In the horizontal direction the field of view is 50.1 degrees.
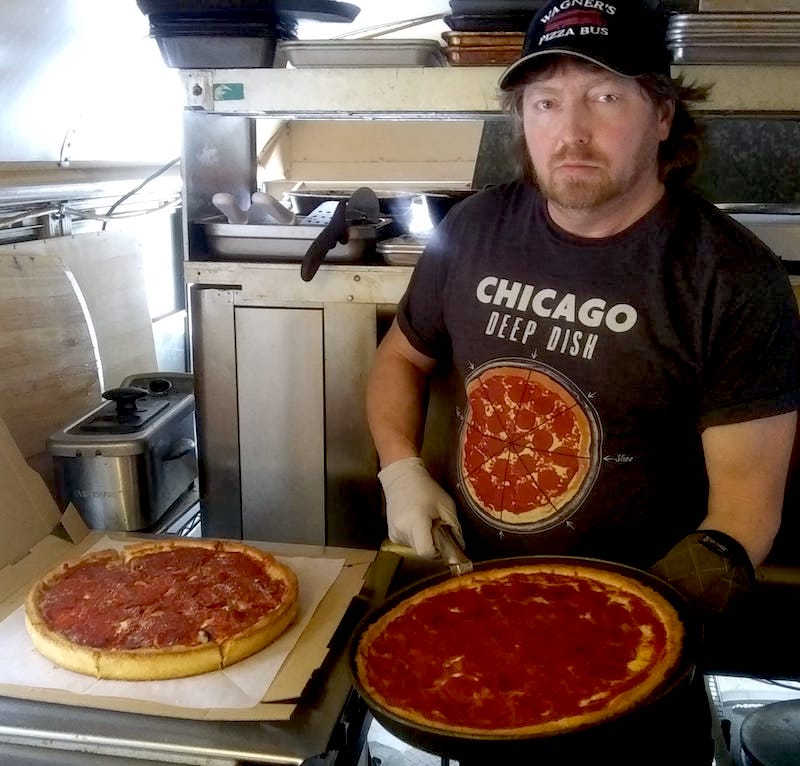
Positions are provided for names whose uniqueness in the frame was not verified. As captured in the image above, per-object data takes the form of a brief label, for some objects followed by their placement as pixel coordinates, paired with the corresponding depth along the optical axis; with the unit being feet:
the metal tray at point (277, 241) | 5.99
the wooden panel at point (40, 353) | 6.80
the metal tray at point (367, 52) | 5.66
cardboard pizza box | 3.51
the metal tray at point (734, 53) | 5.11
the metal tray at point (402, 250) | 5.86
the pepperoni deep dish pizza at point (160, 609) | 3.72
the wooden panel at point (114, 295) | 8.12
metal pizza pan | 3.02
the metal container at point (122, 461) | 5.70
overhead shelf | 5.25
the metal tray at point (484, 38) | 5.54
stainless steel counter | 3.28
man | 4.46
